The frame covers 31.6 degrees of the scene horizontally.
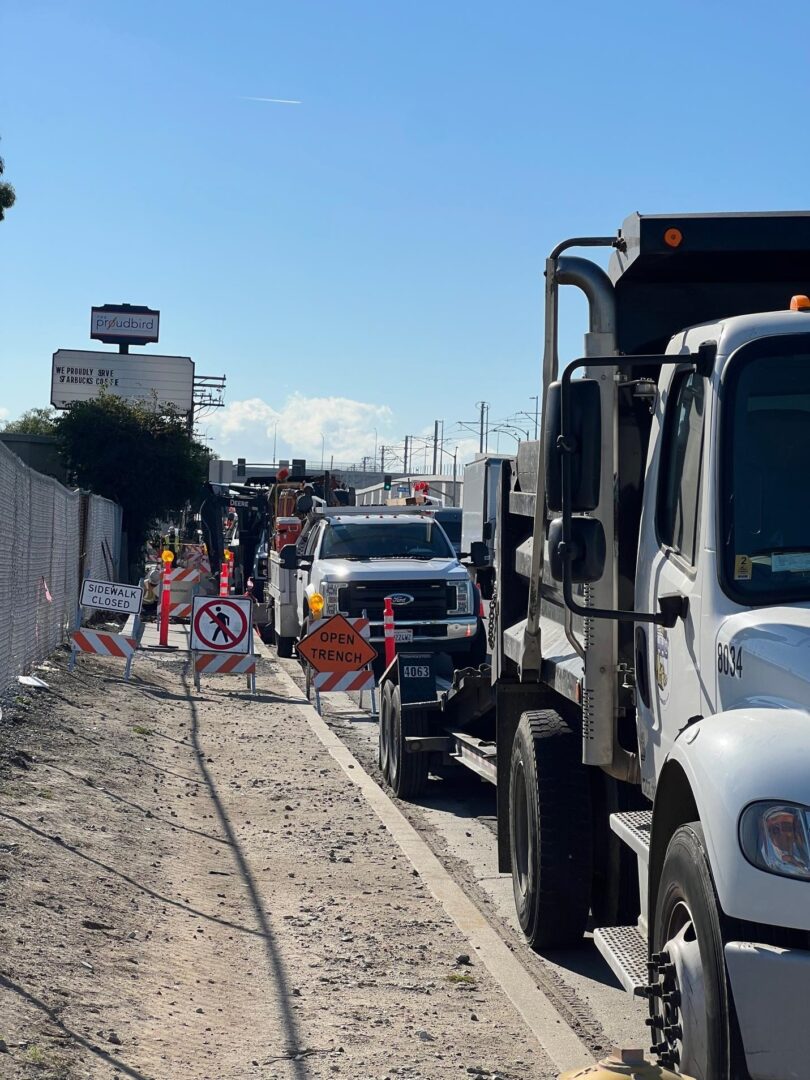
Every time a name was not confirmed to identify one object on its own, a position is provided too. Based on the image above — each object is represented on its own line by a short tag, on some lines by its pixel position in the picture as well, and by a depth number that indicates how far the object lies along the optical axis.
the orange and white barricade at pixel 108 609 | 16.34
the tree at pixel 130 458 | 42.00
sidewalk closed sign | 17.41
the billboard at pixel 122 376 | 86.75
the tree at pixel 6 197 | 30.08
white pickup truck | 16.67
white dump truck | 3.59
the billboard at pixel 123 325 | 96.62
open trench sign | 15.01
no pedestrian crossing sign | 16.68
